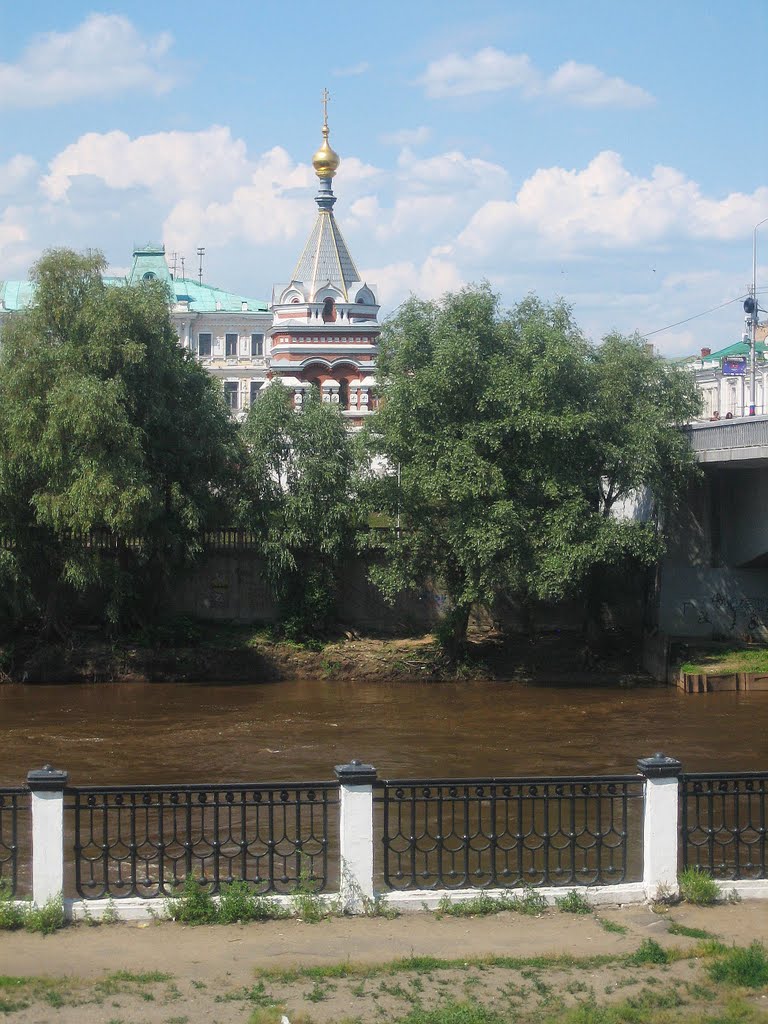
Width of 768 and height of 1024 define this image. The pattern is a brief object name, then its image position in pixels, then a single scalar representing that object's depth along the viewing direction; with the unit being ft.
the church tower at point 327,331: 168.04
